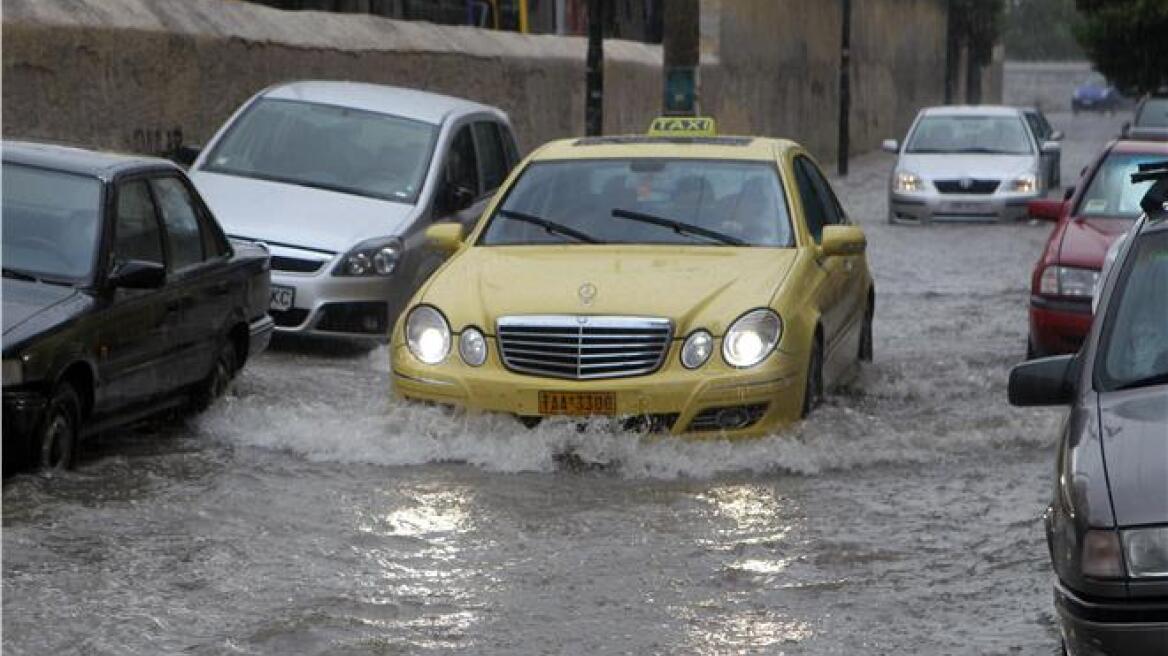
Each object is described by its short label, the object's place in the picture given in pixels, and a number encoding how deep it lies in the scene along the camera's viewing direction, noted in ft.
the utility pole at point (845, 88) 147.64
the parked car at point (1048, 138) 119.75
